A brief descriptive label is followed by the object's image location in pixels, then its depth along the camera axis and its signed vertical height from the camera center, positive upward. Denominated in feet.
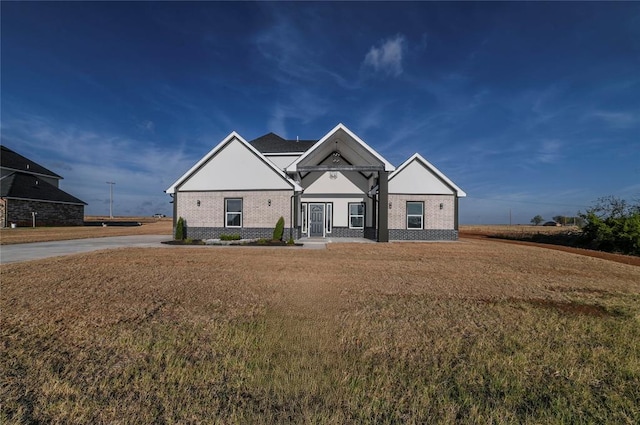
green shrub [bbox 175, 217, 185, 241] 57.21 -2.39
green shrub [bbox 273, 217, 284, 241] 54.95 -2.24
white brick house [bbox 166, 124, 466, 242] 58.13 +5.28
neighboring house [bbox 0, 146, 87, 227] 98.48 +7.91
